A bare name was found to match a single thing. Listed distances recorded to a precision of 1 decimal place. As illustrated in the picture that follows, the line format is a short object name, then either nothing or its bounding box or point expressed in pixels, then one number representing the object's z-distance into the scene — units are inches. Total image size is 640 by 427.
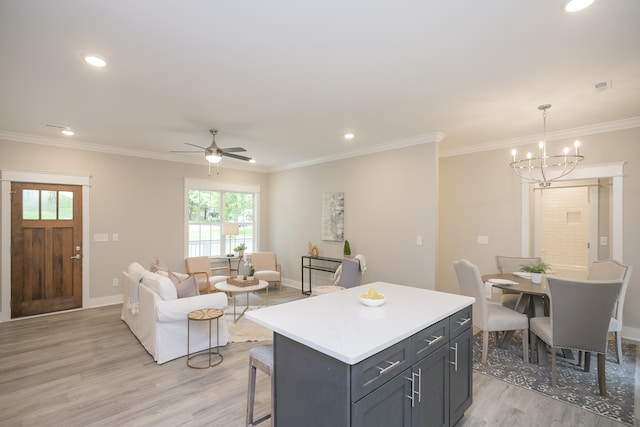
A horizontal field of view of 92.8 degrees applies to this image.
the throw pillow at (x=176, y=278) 146.1
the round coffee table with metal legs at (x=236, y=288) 175.2
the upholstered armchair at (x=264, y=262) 261.3
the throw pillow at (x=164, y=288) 131.6
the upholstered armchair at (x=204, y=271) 219.1
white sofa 127.3
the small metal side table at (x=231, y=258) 255.8
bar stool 78.2
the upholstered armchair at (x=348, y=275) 176.6
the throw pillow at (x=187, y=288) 139.2
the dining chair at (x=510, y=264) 164.6
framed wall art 232.2
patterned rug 98.6
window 254.5
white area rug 153.4
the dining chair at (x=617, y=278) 121.9
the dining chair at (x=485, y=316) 127.3
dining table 126.5
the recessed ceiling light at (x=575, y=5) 70.2
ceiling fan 161.9
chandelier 168.8
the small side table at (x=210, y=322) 125.2
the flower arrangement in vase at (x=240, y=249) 254.7
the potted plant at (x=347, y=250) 220.7
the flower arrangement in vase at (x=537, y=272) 139.3
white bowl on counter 81.2
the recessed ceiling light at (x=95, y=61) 95.7
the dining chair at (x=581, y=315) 102.3
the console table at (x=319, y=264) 234.8
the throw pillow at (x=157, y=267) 172.9
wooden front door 182.7
